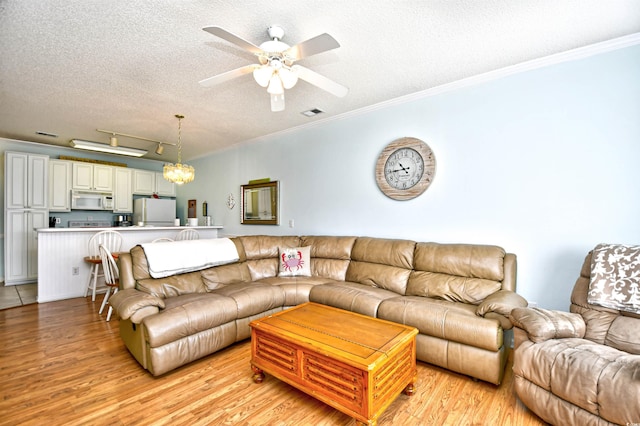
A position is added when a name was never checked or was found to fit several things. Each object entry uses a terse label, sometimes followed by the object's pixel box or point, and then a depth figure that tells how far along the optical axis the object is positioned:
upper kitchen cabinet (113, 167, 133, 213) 6.20
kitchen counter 4.17
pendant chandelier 4.31
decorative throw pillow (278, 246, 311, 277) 3.71
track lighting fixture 4.60
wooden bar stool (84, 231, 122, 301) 4.22
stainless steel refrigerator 6.29
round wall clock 3.27
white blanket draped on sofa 2.84
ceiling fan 1.77
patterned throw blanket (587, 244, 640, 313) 1.86
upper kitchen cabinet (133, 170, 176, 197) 6.52
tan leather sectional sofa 2.17
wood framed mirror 4.92
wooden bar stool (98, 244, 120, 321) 3.55
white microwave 5.73
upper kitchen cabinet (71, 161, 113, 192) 5.71
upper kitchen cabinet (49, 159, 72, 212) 5.45
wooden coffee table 1.63
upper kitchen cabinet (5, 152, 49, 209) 4.96
